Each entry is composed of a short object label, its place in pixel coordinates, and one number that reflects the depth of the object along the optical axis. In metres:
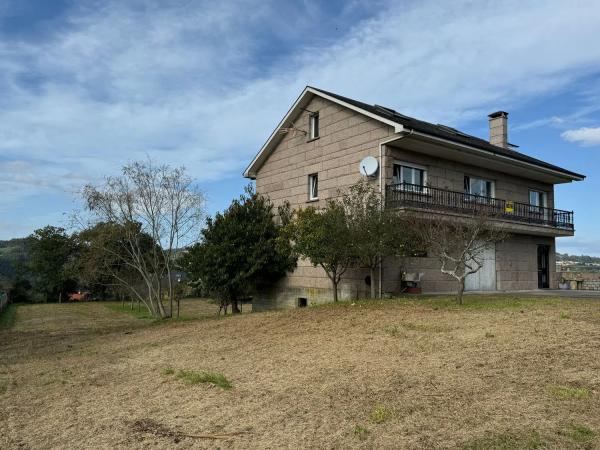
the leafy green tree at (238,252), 19.42
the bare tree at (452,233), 12.51
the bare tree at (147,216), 18.88
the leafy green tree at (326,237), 15.05
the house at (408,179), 17.52
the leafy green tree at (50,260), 47.44
